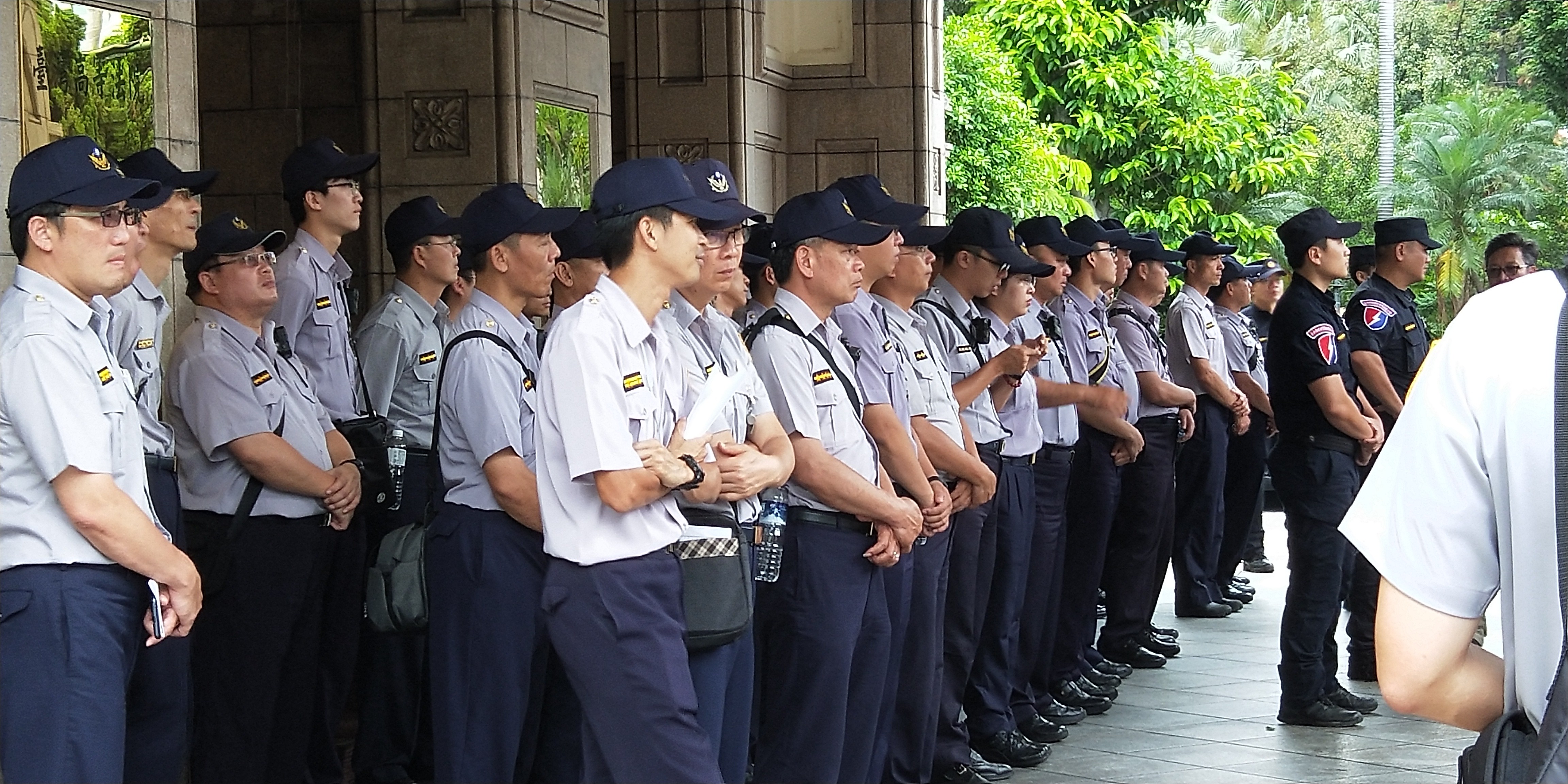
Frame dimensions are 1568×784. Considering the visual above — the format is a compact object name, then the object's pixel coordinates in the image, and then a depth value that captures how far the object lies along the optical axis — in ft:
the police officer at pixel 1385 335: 25.96
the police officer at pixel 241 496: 16.83
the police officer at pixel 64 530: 11.81
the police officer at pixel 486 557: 16.24
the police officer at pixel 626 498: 12.30
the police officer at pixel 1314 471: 22.89
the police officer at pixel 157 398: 14.07
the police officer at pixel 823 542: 16.19
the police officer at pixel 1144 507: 28.09
